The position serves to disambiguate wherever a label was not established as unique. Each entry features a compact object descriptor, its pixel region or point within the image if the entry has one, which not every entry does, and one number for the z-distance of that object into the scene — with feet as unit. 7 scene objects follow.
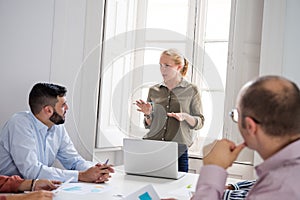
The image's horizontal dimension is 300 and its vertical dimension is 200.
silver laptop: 6.75
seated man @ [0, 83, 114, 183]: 6.62
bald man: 3.15
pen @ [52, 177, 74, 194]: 5.60
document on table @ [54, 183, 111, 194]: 5.77
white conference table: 5.49
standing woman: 7.25
